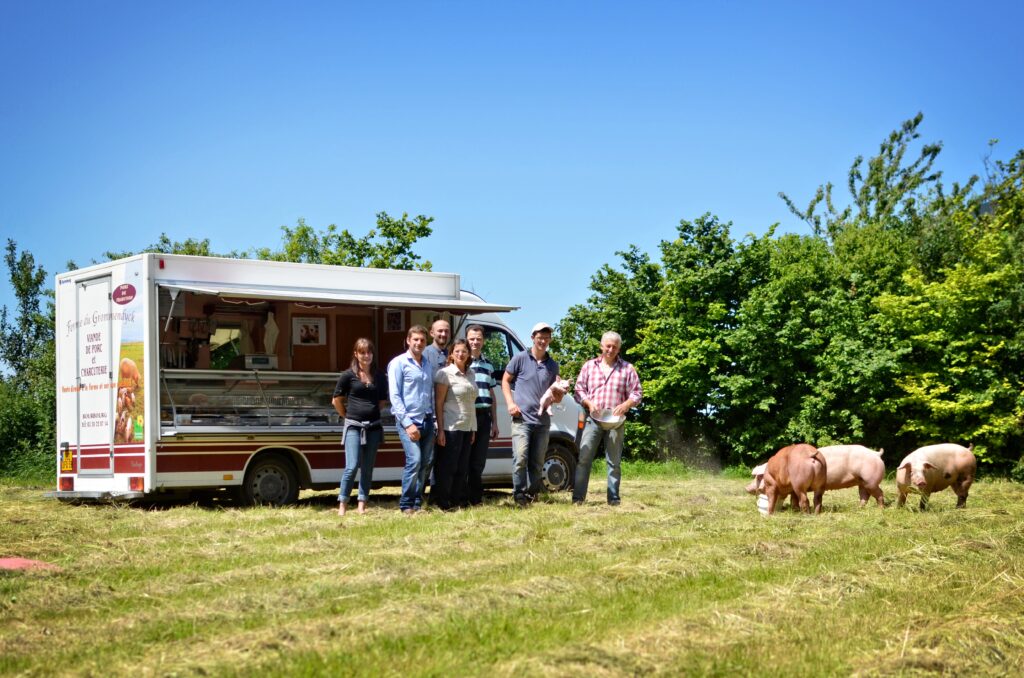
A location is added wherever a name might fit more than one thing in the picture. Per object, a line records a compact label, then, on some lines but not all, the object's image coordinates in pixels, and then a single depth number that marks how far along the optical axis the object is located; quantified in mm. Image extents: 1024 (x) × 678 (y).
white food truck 11227
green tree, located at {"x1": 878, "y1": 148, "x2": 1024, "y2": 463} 20062
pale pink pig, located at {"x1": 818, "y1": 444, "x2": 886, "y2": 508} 10438
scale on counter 13241
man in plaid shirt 11047
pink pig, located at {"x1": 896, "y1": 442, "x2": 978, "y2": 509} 10531
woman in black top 10633
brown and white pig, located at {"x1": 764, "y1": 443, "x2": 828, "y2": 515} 10094
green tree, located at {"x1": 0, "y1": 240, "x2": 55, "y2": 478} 19641
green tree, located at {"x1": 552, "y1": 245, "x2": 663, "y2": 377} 26047
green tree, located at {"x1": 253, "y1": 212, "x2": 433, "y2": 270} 34688
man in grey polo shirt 11102
